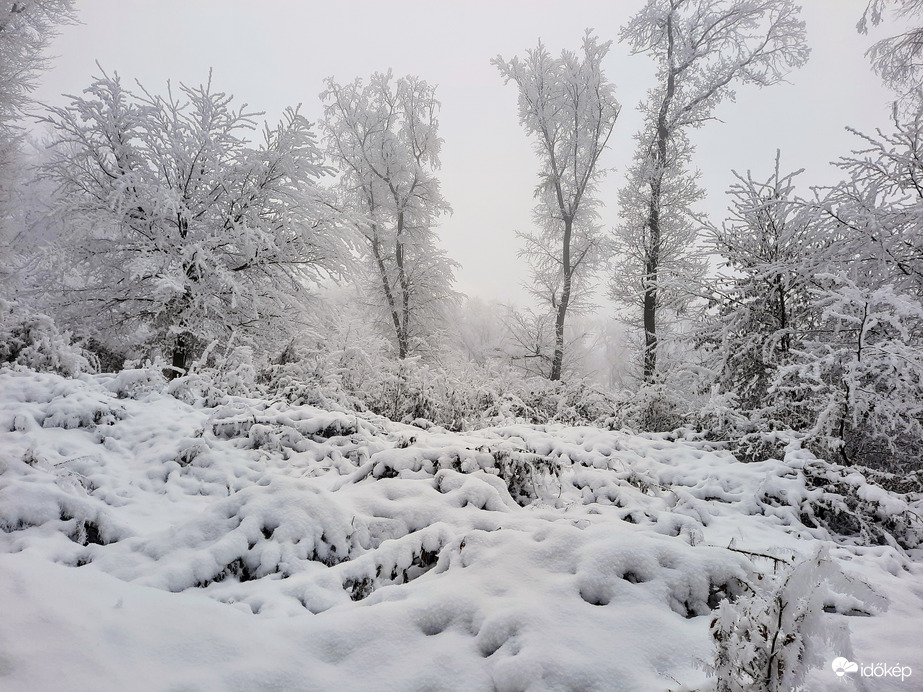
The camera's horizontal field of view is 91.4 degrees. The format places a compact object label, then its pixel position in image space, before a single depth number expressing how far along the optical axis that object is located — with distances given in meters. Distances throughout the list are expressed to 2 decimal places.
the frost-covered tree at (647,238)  10.94
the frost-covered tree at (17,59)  10.94
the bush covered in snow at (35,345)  5.43
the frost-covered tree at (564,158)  11.95
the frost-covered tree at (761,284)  5.80
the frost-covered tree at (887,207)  5.05
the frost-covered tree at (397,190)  14.20
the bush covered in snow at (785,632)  1.24
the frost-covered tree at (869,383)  4.23
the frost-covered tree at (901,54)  8.78
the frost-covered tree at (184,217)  6.71
